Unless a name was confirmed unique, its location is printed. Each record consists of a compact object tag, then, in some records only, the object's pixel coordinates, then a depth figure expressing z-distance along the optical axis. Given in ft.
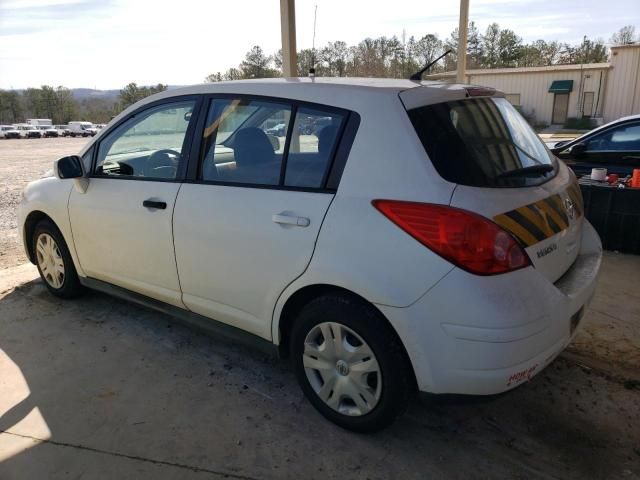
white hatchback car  6.70
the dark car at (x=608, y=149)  19.12
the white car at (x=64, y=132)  185.61
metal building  98.37
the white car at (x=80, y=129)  184.85
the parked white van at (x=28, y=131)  169.17
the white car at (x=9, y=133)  161.17
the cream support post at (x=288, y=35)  17.92
